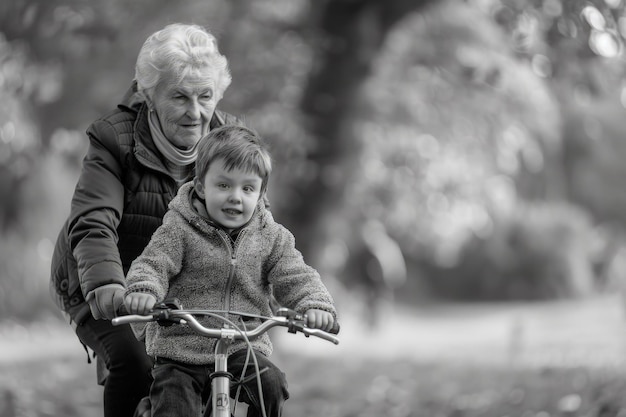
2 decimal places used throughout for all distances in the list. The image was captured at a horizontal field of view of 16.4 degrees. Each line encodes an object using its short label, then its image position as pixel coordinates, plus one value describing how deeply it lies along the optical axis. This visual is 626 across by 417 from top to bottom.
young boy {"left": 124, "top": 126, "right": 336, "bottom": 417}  6.73
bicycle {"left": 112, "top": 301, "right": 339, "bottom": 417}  6.23
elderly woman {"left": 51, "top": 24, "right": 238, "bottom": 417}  7.64
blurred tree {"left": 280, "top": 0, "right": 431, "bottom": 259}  22.44
